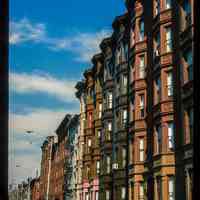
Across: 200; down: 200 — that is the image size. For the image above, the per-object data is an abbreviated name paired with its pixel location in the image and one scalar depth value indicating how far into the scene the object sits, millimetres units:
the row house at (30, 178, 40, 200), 117000
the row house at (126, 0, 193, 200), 22297
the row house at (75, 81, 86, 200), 50312
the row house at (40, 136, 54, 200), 96619
